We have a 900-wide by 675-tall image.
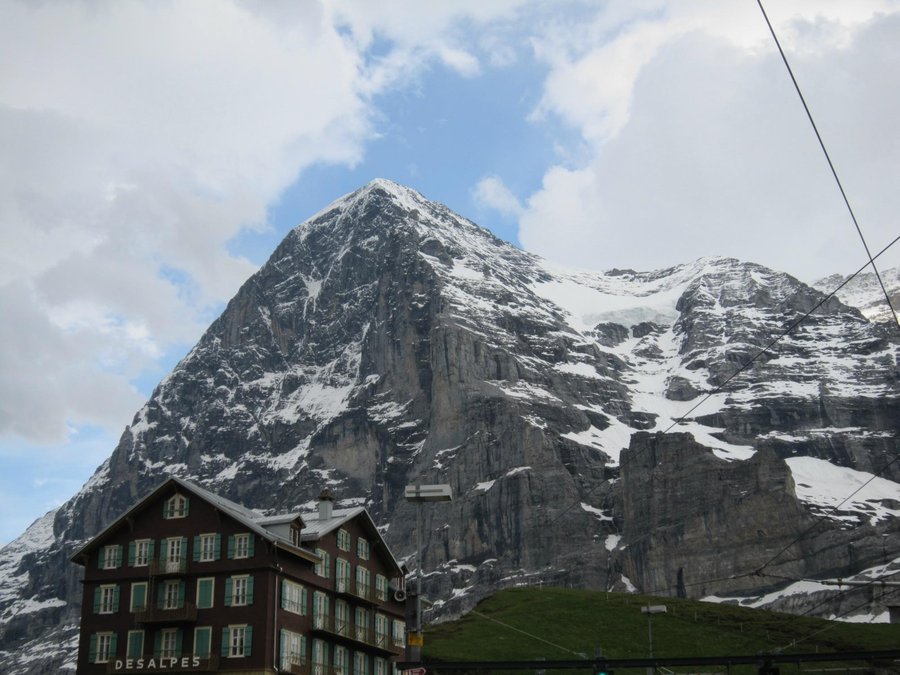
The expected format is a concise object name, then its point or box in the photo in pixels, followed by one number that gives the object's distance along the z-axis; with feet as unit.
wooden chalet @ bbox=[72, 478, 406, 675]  235.40
